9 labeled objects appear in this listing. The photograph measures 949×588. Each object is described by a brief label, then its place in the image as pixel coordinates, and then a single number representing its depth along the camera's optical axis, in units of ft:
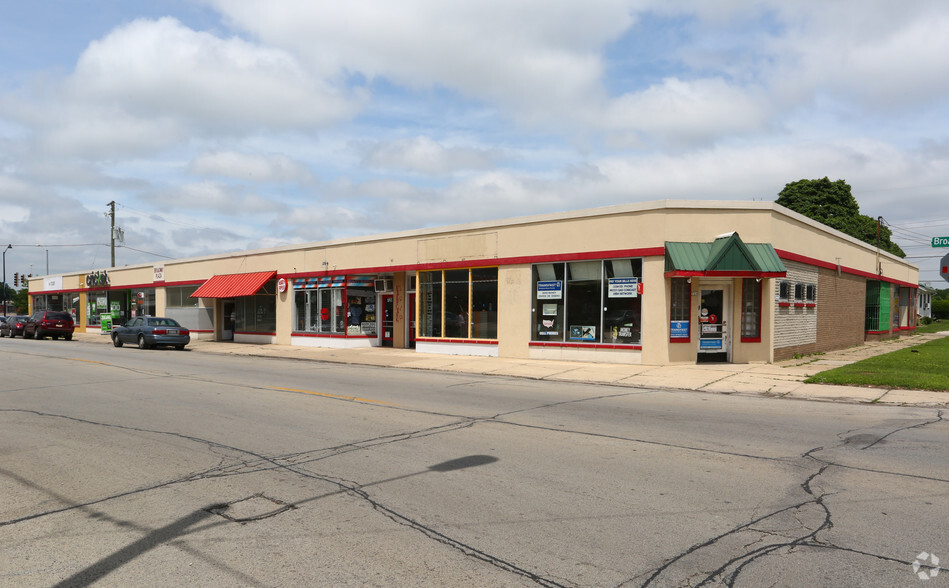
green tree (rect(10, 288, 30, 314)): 367.70
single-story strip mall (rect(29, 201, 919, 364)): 62.03
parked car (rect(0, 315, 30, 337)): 132.57
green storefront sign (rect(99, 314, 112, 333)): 142.41
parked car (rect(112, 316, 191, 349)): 94.79
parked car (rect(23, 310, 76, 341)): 124.77
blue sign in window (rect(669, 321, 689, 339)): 61.82
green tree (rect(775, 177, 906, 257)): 174.60
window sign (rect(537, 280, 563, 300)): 68.59
